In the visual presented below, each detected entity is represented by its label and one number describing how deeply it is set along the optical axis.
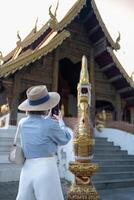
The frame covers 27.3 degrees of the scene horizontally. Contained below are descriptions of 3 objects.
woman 1.92
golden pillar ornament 3.27
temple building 10.68
